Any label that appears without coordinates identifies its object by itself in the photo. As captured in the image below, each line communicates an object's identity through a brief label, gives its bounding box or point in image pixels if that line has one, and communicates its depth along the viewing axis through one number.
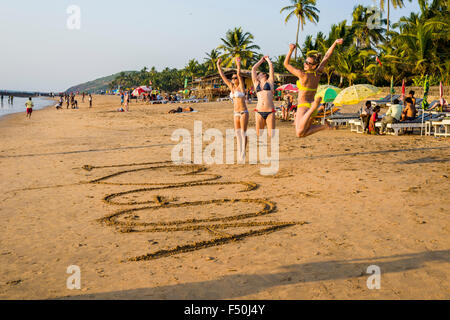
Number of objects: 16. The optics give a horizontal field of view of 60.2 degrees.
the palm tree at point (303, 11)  57.75
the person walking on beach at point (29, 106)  29.76
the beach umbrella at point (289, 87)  25.81
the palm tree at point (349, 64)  41.75
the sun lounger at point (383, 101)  23.75
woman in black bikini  9.02
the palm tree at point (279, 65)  64.12
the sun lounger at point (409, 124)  14.76
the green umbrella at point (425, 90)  15.64
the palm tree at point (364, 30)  54.19
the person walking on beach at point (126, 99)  32.32
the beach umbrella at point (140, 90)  43.01
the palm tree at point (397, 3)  52.34
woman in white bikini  9.48
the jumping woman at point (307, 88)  7.38
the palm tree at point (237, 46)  60.78
